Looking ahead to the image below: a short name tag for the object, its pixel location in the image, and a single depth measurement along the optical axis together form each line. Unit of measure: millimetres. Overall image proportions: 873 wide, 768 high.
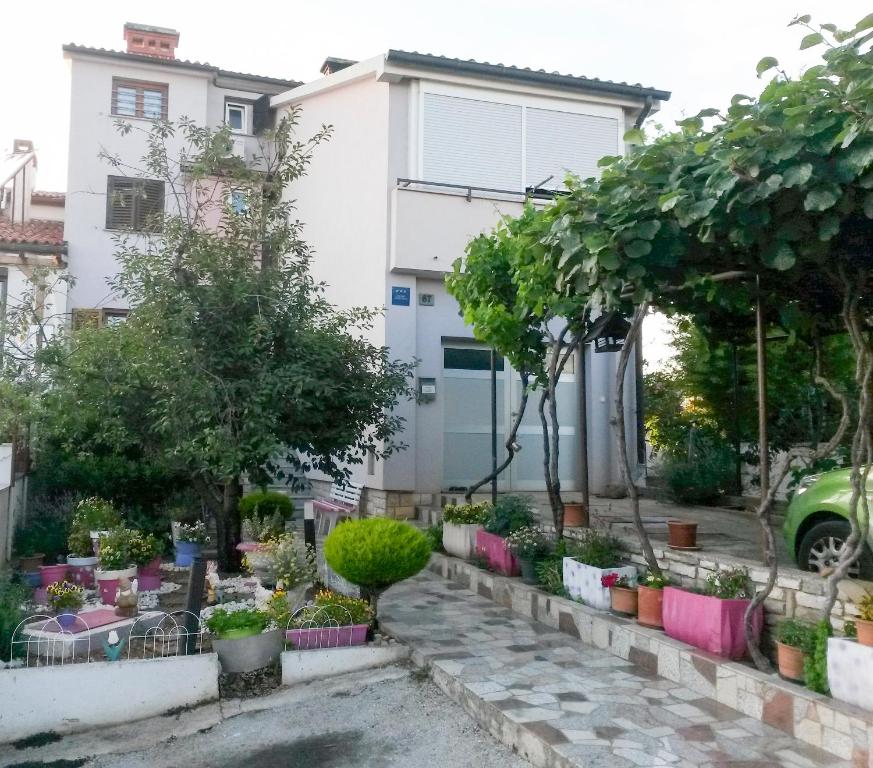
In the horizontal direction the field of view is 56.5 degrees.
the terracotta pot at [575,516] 8367
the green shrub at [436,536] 10148
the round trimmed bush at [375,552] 6457
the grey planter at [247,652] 6098
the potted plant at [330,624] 6305
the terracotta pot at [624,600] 6453
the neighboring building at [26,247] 9727
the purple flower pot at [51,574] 8469
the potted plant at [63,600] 6496
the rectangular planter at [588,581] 6707
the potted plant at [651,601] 6109
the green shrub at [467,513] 9523
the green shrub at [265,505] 11008
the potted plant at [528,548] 7891
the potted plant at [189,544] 9859
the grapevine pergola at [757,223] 4281
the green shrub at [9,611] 5828
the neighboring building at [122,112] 16422
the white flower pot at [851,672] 4289
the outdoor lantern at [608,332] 7742
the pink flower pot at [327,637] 6285
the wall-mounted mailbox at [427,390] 12184
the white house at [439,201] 12250
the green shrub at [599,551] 6951
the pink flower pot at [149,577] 8492
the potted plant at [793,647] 4793
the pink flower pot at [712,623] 5375
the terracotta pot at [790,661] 4805
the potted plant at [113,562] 7930
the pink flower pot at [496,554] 8250
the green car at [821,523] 6129
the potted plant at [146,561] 8516
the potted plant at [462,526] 9289
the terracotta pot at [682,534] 6754
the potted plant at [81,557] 8633
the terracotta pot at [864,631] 4379
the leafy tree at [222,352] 8180
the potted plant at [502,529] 8345
